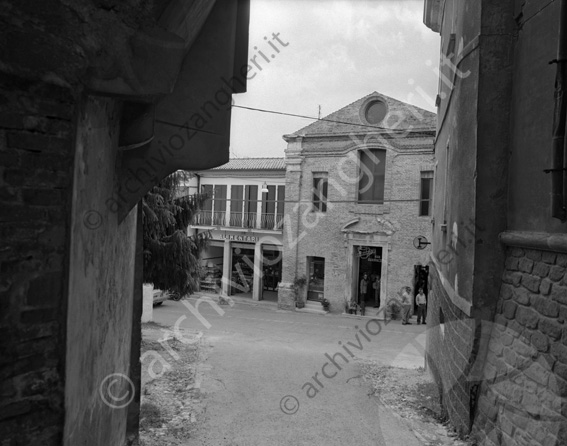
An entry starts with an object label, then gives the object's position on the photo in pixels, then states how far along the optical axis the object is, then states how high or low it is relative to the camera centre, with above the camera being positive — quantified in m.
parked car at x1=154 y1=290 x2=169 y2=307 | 19.39 -3.35
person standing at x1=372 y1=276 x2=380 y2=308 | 19.89 -2.66
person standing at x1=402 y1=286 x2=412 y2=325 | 18.19 -3.08
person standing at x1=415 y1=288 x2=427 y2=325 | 17.78 -2.88
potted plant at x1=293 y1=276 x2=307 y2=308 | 20.73 -2.89
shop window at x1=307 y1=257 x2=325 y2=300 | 20.84 -2.35
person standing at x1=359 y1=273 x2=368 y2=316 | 19.50 -2.74
